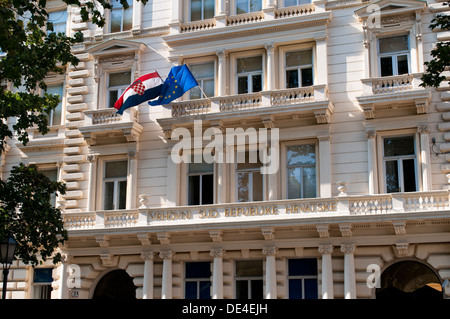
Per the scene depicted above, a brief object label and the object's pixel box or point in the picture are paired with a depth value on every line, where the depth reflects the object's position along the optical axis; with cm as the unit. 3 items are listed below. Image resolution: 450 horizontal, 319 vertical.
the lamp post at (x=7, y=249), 1758
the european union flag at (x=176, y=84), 2370
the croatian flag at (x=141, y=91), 2389
